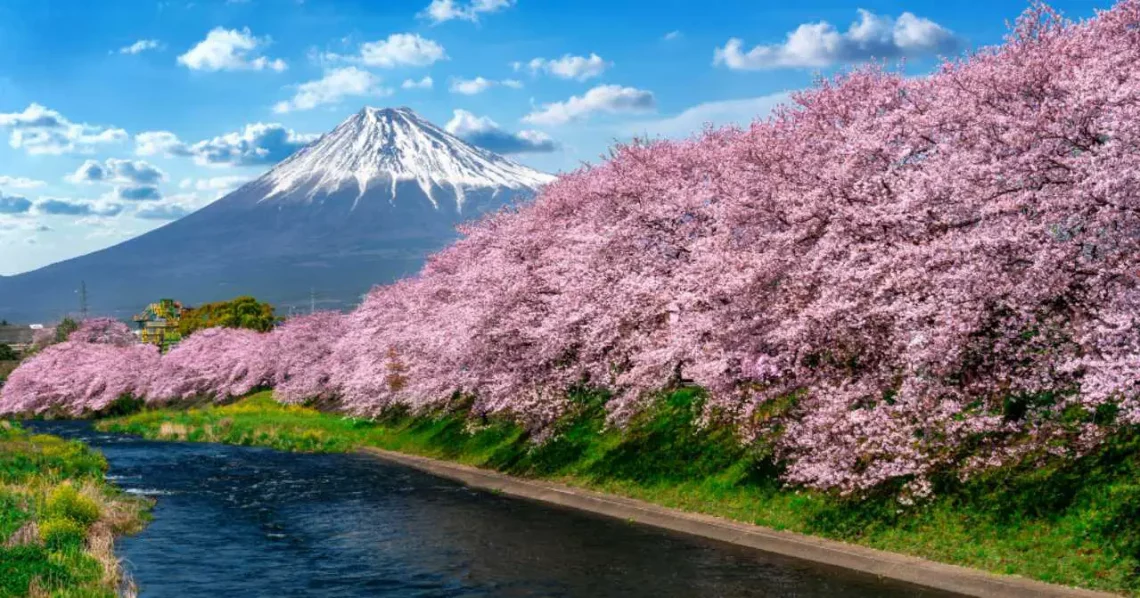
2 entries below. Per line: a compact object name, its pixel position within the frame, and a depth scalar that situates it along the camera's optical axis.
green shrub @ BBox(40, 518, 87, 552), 23.12
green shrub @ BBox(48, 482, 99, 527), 27.11
